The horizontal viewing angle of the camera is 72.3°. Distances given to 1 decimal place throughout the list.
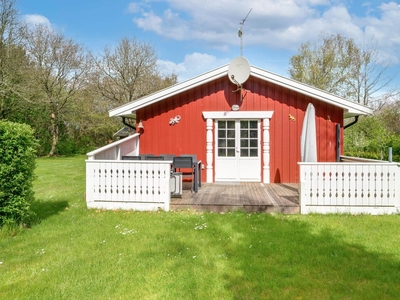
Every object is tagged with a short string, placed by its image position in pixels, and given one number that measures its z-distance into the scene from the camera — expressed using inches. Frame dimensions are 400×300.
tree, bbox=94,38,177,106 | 865.5
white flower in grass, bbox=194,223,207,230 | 175.5
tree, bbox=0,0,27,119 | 650.2
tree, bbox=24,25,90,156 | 758.5
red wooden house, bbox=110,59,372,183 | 317.4
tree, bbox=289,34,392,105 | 830.5
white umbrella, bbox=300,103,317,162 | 223.3
